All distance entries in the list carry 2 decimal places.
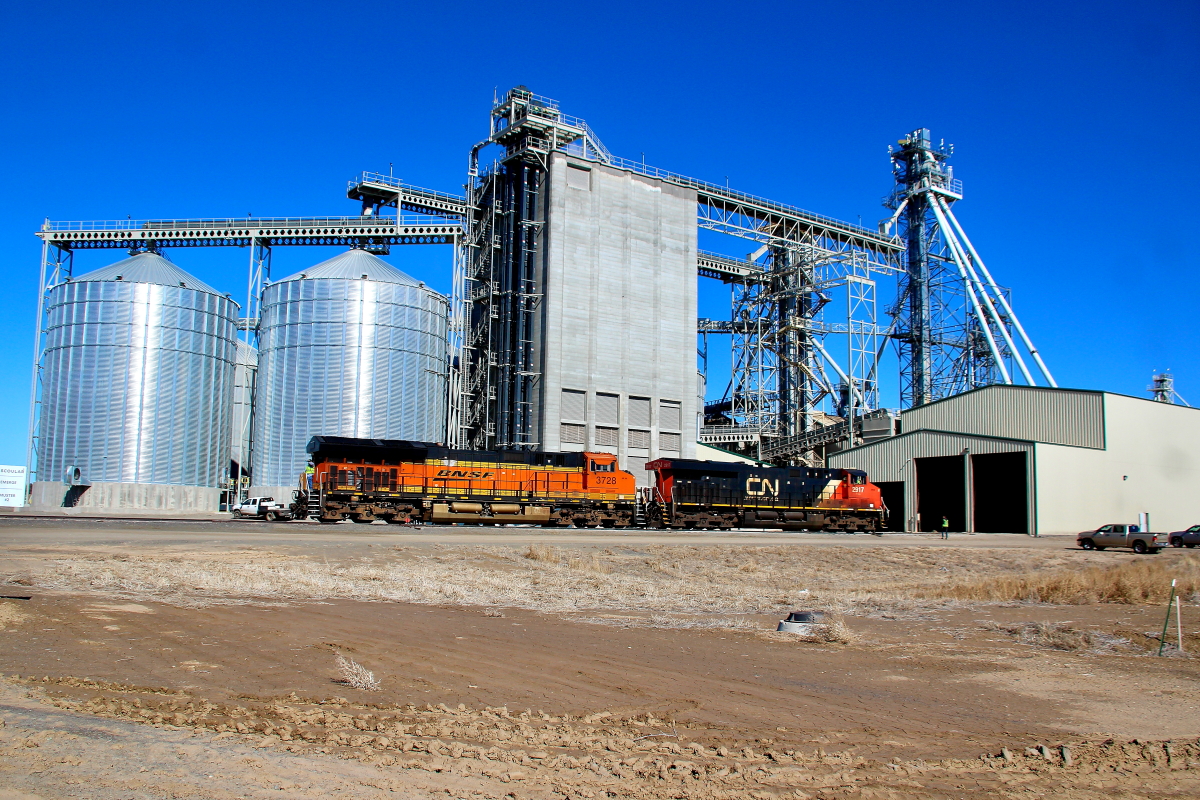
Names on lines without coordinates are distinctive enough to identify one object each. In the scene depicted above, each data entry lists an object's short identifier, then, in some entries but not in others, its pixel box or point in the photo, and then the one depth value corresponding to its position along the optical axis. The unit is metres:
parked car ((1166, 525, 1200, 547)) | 37.24
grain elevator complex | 50.09
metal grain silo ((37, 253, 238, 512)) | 50.09
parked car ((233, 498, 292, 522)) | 42.03
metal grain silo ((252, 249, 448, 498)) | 51.50
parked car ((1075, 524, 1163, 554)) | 35.62
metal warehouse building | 45.38
